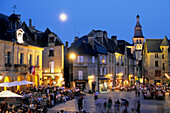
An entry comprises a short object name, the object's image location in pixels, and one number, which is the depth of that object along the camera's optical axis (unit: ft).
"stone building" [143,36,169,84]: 218.18
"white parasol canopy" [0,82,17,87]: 79.40
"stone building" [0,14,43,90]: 100.99
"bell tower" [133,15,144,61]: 453.58
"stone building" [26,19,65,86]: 149.79
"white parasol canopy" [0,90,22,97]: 66.81
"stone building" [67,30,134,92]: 153.69
